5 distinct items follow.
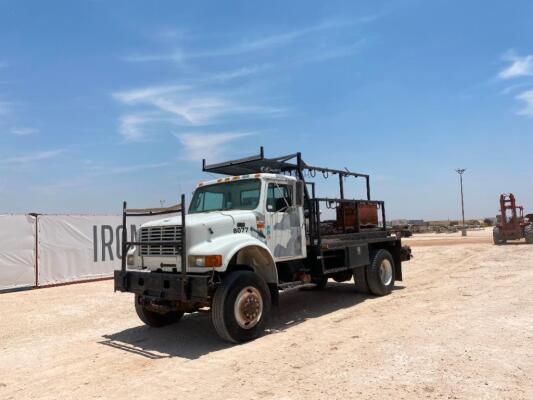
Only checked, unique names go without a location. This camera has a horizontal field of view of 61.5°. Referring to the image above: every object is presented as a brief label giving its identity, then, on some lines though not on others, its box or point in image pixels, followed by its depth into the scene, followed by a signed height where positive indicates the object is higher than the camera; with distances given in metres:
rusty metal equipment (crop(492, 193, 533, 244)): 26.33 -0.20
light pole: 55.62 +4.86
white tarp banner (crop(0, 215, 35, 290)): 12.71 -0.30
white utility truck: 6.48 -0.30
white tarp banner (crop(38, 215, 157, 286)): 13.77 -0.27
